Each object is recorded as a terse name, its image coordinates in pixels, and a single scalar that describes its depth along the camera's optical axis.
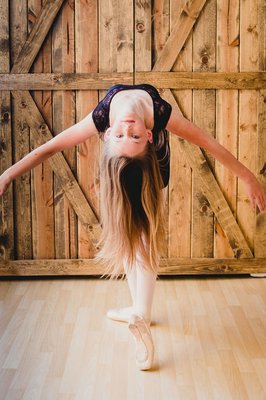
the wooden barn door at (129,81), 4.01
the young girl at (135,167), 2.50
